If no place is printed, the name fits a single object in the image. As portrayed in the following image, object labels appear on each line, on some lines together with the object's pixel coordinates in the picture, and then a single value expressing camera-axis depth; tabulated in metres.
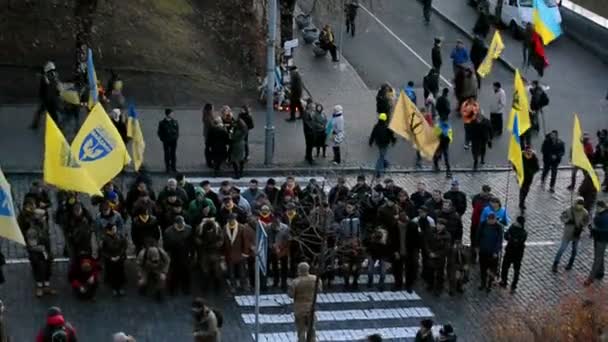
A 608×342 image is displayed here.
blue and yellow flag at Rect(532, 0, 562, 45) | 26.91
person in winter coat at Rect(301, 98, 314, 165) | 24.73
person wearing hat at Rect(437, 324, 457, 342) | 15.12
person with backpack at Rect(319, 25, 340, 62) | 32.22
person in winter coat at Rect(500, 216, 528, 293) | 18.92
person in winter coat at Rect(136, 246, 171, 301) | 17.97
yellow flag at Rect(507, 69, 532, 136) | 21.38
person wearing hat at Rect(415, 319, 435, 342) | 15.05
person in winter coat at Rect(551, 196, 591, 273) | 20.02
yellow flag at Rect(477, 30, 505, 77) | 28.14
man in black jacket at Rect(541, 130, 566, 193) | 24.09
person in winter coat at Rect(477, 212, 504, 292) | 18.97
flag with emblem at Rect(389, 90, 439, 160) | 22.95
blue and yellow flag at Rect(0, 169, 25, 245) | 16.02
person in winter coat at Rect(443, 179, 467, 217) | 20.48
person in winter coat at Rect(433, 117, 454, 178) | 24.81
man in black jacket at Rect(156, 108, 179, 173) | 23.45
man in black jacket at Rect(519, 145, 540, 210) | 22.44
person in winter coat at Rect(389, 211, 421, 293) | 18.86
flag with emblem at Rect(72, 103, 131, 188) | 18.47
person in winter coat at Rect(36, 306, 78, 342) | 14.47
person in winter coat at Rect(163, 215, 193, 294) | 18.17
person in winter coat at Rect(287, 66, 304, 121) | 26.89
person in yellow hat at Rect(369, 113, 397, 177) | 24.30
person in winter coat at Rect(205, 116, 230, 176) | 23.69
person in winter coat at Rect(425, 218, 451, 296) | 18.73
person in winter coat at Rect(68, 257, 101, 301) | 18.02
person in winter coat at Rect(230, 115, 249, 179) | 23.53
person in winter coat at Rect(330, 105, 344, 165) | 24.84
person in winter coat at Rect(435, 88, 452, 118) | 26.36
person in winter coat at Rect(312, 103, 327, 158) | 24.77
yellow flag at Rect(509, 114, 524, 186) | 20.70
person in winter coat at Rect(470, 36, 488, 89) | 31.31
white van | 34.78
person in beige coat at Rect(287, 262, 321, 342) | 16.30
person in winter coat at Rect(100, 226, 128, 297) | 18.05
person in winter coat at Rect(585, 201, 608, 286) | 19.70
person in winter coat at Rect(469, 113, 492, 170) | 25.17
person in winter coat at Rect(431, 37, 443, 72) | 30.98
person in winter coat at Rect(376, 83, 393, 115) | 26.72
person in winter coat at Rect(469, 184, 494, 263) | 20.02
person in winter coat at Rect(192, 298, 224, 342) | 15.29
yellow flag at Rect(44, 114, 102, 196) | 17.33
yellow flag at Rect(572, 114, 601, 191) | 20.67
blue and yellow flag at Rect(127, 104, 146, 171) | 21.88
